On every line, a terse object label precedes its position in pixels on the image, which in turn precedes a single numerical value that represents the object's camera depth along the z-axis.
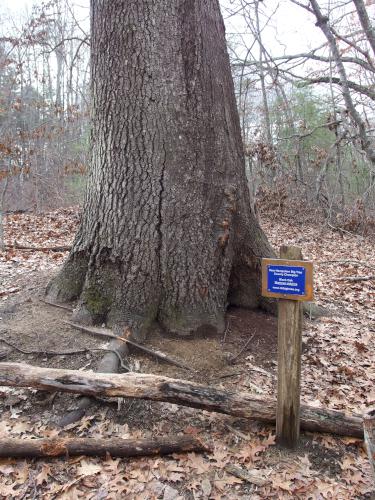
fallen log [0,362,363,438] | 3.14
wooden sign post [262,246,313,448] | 2.76
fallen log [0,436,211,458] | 2.83
